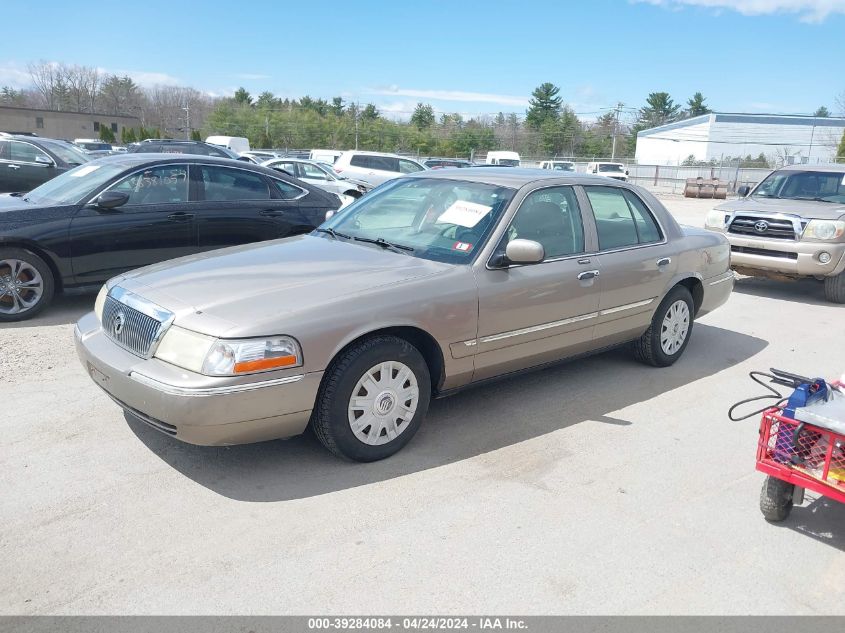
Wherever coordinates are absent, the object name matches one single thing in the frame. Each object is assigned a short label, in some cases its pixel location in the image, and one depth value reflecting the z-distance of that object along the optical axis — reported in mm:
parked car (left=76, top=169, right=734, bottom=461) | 3605
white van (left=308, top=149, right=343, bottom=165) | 30975
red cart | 3297
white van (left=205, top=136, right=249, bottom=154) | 36562
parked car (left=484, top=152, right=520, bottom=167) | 38125
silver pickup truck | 8898
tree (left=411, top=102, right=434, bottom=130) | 70688
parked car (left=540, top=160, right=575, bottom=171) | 35875
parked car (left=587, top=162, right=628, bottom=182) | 35312
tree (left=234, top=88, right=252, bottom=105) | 91250
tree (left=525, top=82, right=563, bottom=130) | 75188
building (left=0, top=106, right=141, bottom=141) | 63844
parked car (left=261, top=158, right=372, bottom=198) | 19406
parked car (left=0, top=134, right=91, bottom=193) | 12633
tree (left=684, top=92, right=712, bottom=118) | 90100
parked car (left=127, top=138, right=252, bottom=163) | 21078
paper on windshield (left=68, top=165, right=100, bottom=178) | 7466
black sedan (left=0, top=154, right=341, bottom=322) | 6719
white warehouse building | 56906
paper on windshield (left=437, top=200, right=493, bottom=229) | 4734
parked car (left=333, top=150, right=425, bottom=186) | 21906
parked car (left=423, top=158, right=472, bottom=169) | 31516
